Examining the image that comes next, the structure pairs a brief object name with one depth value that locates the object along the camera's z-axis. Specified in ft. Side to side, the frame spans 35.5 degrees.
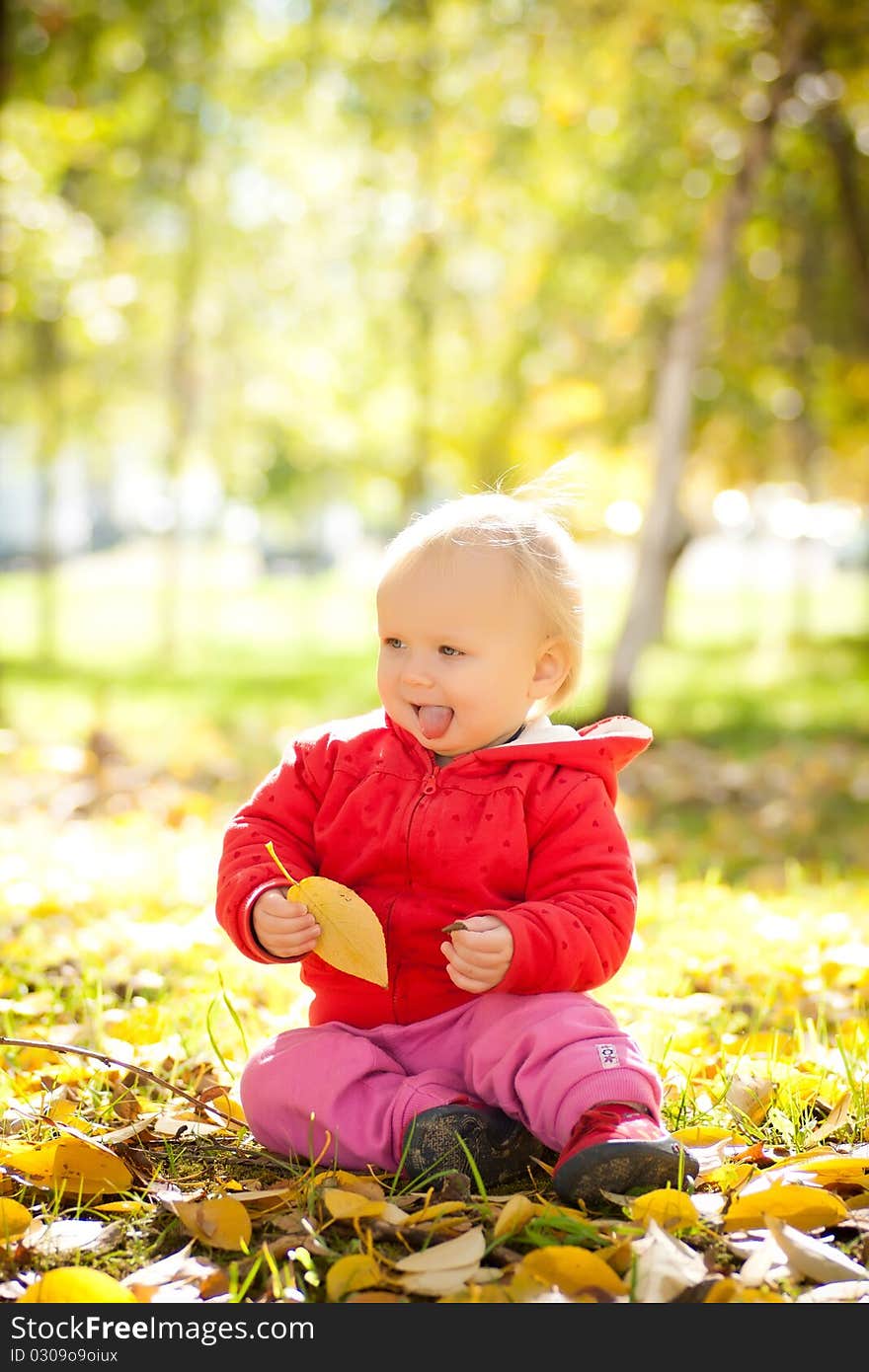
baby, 6.51
